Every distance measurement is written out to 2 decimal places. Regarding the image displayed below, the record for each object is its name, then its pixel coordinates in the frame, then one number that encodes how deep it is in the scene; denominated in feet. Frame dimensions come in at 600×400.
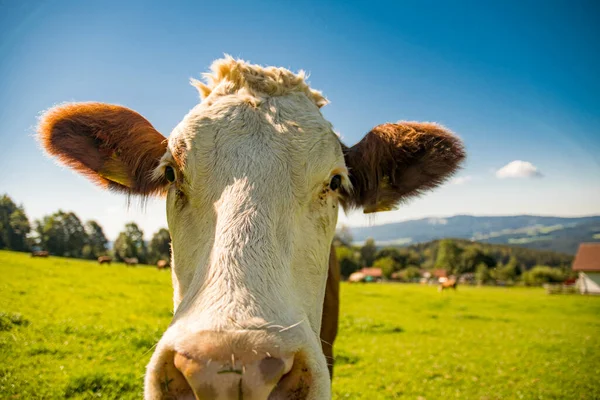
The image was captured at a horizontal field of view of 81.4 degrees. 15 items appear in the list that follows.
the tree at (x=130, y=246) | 199.11
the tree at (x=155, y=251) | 182.19
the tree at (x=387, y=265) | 346.54
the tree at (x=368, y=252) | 399.36
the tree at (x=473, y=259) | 332.39
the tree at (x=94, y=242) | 172.65
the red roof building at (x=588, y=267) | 181.57
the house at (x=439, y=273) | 346.78
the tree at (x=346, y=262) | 282.75
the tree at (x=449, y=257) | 355.97
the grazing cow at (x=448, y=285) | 139.54
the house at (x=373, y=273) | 283.22
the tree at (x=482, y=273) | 284.45
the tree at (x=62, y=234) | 134.80
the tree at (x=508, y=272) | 296.38
